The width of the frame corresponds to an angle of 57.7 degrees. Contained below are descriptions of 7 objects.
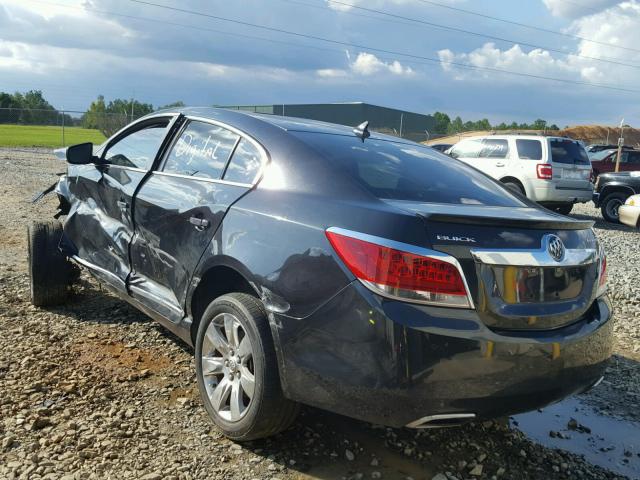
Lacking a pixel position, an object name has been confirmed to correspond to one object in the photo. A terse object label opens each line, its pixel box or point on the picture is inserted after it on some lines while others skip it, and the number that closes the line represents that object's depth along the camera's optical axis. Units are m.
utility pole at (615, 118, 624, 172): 21.79
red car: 22.69
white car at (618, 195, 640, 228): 11.21
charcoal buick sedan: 2.26
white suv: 12.81
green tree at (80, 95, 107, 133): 33.78
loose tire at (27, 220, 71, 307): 4.50
